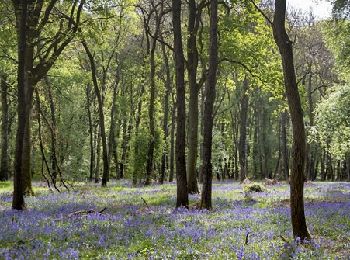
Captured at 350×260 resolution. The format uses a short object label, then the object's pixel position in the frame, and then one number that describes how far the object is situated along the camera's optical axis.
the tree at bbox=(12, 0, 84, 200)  18.78
